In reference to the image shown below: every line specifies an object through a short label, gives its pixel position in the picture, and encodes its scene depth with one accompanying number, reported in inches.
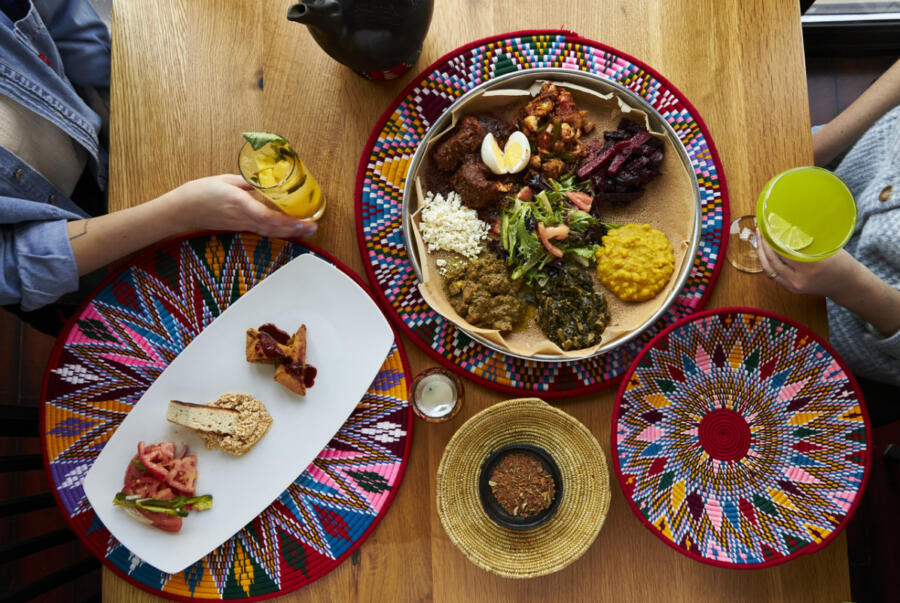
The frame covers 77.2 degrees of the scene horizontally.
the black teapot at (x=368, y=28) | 46.9
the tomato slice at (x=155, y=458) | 56.4
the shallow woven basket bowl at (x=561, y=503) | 53.5
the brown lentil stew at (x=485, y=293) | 58.6
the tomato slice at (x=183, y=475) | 56.4
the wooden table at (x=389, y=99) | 58.3
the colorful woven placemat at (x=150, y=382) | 57.8
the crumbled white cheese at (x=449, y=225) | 58.8
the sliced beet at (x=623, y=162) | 58.0
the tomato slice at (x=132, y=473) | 57.0
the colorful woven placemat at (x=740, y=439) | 54.8
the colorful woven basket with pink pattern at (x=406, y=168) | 58.9
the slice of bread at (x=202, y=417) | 57.4
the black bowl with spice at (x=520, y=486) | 55.0
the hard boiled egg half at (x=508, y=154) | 58.4
